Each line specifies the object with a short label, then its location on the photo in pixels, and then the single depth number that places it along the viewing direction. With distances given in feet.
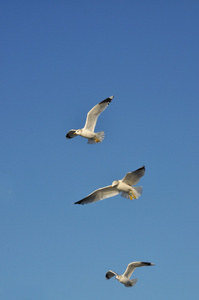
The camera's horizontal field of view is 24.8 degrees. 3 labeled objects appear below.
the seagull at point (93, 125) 69.00
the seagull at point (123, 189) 56.58
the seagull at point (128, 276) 67.15
